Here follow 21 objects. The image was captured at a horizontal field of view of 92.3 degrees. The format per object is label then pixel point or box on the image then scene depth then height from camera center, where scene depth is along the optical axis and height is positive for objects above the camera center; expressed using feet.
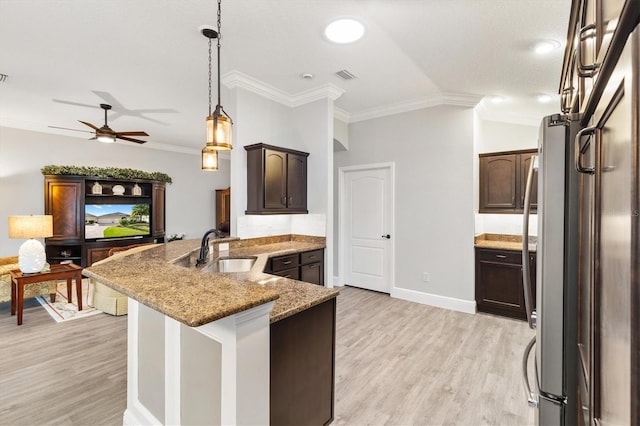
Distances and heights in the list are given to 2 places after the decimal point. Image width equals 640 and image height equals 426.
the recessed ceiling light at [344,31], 8.40 +5.16
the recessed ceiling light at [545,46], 8.95 +4.92
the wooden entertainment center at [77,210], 18.94 +0.09
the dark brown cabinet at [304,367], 4.53 -2.53
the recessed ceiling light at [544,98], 12.81 +4.77
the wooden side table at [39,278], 11.94 -2.75
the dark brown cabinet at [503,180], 13.20 +1.36
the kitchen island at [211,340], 3.52 -1.85
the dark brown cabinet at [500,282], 12.40 -2.98
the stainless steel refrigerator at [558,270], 3.48 -0.68
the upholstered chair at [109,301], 12.71 -3.73
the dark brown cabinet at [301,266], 11.06 -2.13
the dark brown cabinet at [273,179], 11.94 +1.31
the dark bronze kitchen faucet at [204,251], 8.33 -1.11
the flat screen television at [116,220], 20.44 -0.64
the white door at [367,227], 16.08 -0.86
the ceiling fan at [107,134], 14.26 +3.73
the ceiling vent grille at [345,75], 11.56 +5.24
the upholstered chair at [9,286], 12.80 -3.25
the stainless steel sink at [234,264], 9.83 -1.72
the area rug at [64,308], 12.68 -4.27
